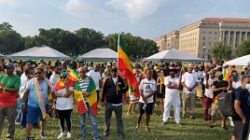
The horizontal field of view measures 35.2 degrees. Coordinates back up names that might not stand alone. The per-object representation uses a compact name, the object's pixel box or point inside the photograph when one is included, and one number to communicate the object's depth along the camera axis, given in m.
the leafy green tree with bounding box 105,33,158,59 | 110.43
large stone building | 153.25
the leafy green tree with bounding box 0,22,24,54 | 119.44
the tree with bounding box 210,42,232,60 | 111.56
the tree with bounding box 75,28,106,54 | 118.56
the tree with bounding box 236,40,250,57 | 104.53
